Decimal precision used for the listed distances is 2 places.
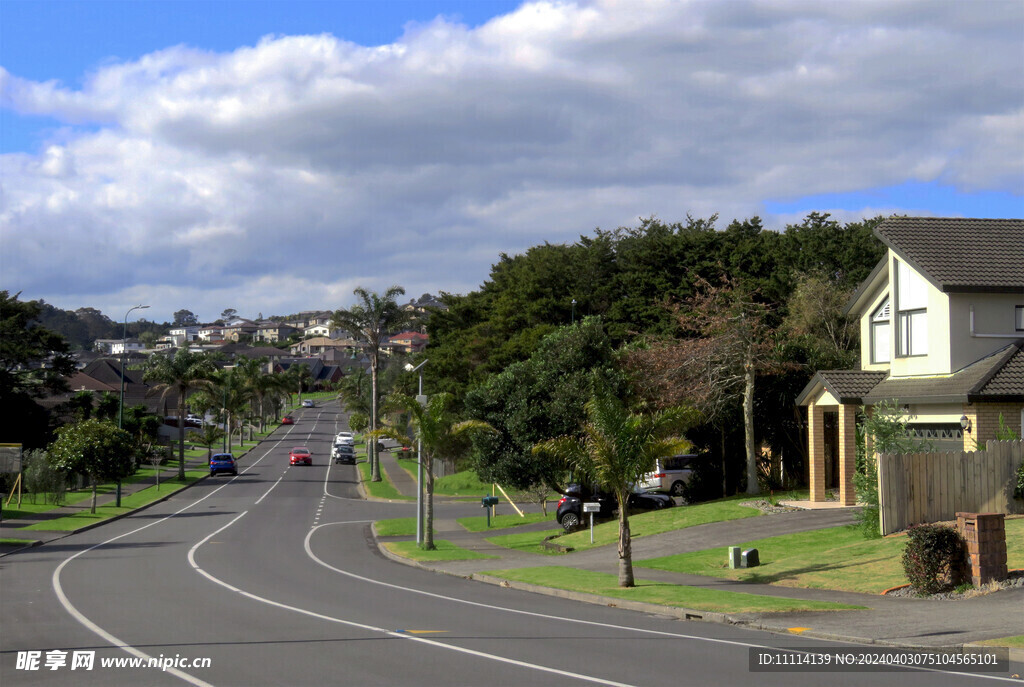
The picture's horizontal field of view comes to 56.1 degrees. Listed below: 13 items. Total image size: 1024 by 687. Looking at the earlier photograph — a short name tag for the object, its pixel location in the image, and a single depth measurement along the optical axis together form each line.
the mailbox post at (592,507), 26.89
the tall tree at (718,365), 35.88
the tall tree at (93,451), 43.34
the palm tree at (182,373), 67.19
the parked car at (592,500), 34.31
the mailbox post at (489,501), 37.12
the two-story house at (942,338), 26.03
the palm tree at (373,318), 67.81
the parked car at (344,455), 78.44
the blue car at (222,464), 67.06
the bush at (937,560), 17.41
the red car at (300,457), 77.00
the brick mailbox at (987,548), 17.06
